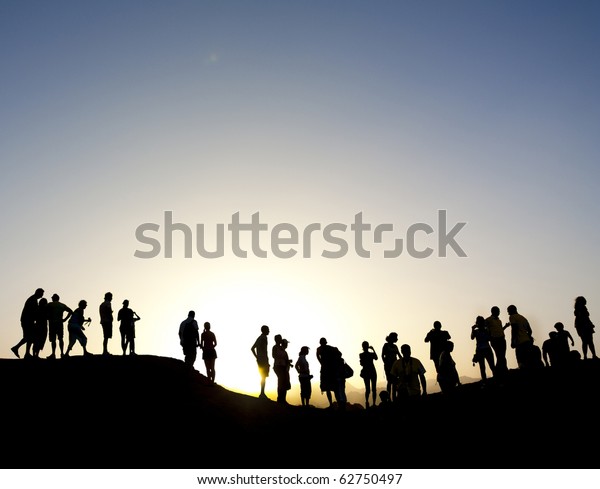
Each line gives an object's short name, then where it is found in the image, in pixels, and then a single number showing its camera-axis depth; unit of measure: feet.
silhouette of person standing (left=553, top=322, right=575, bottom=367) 55.01
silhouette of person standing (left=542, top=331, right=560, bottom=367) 55.47
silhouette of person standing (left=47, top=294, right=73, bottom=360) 58.08
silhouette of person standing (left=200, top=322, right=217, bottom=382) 59.93
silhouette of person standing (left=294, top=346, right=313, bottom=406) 59.52
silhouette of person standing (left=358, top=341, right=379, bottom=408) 58.44
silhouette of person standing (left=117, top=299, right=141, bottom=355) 63.26
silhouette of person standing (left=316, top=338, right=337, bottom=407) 56.13
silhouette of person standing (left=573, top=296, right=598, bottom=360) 58.29
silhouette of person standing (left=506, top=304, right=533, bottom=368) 52.47
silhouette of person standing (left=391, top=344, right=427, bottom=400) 48.52
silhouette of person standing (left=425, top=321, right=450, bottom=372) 51.26
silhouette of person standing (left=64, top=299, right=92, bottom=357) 59.88
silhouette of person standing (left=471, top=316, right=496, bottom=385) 52.75
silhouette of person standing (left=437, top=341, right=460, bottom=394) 48.91
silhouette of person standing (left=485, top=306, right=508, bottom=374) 52.30
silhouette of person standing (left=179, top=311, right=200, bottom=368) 58.90
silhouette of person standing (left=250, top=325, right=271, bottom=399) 58.85
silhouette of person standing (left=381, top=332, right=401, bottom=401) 56.80
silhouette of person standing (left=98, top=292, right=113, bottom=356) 61.46
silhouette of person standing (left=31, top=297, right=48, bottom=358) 56.59
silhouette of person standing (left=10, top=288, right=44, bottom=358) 55.72
